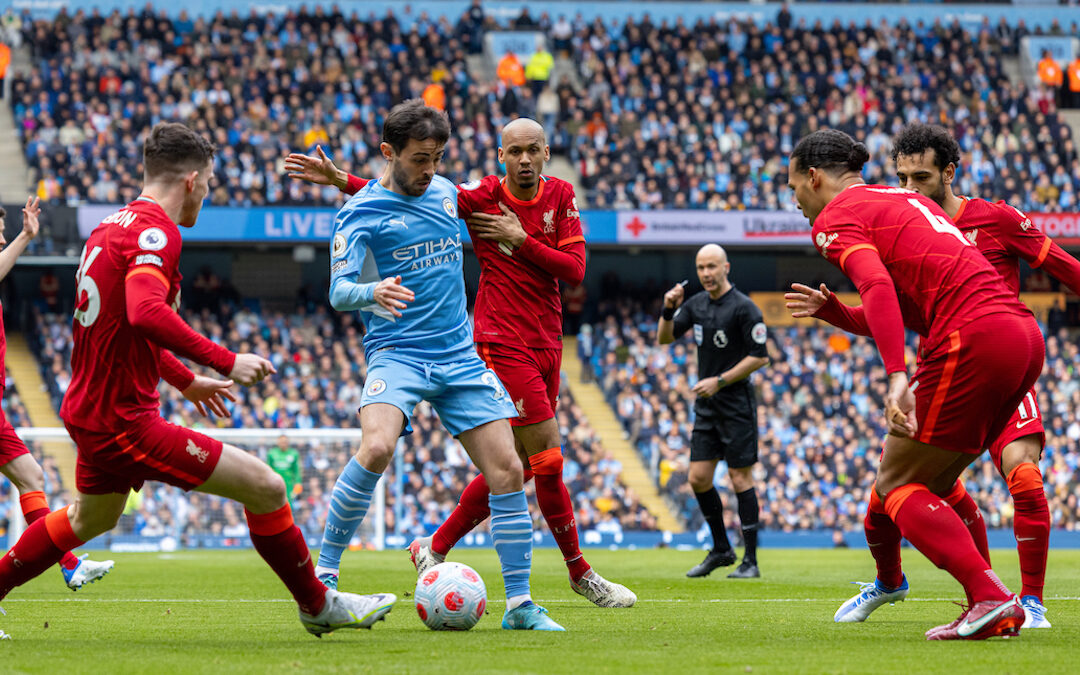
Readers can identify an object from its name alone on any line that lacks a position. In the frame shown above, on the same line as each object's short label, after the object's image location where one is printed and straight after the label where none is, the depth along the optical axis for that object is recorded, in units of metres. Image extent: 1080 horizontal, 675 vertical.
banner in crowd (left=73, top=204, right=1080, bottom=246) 49.28
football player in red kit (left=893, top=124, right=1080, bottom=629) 12.55
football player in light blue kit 11.91
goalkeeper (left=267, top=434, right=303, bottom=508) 36.91
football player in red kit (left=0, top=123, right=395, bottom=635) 9.91
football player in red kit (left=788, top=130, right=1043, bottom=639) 10.15
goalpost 36.87
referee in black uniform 21.20
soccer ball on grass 11.72
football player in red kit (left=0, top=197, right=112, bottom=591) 16.61
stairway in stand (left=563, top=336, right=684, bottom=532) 44.75
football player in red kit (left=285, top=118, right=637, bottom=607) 14.31
